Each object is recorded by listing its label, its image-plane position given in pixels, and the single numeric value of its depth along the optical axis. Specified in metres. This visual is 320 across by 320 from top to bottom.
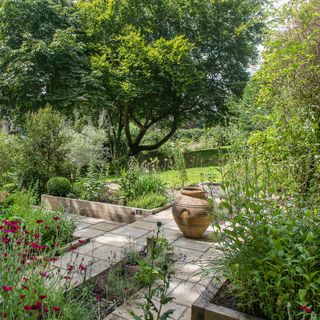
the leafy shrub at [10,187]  5.67
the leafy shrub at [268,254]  1.67
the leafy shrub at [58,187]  5.49
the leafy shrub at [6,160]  6.14
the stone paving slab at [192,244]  3.53
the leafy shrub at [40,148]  5.86
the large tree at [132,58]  8.73
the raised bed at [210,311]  1.78
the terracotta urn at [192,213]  3.62
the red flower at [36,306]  1.30
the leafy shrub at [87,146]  7.44
